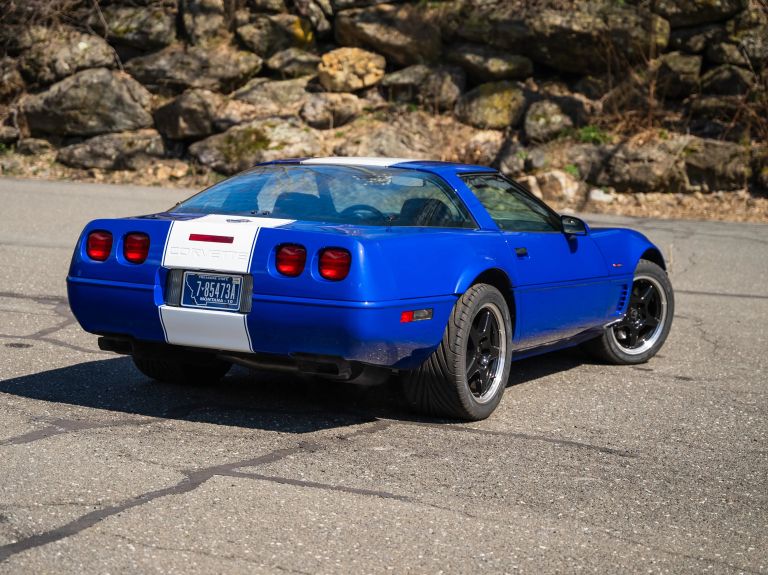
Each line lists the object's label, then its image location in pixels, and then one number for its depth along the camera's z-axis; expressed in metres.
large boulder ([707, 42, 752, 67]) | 19.30
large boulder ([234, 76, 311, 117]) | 20.62
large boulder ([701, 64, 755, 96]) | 18.98
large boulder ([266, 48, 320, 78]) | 21.45
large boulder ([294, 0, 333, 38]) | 21.85
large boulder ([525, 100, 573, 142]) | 19.30
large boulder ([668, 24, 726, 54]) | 19.61
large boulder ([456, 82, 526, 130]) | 19.83
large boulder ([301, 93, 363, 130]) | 20.45
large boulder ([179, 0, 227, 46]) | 21.89
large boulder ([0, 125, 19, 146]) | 20.98
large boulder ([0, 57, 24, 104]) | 21.66
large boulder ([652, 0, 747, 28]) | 19.53
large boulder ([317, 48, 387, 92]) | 21.00
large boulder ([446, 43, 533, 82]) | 20.27
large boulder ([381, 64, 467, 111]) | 20.44
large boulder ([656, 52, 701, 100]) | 19.56
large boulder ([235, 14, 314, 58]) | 21.67
